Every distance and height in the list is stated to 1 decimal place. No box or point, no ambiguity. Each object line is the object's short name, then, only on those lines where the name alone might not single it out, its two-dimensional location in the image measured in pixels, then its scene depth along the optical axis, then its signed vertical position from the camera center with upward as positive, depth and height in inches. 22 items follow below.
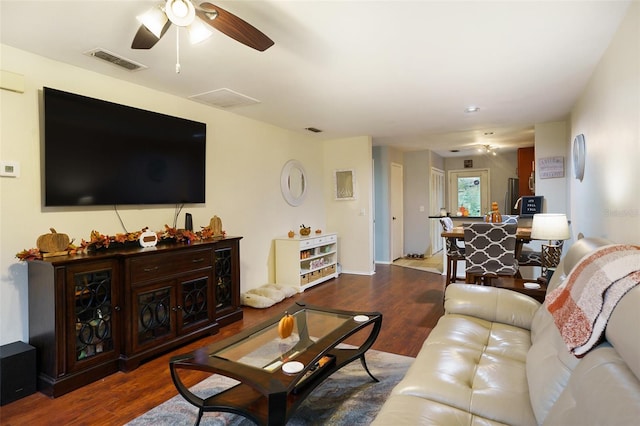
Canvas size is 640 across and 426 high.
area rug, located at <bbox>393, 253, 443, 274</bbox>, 249.6 -43.9
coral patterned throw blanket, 46.3 -12.7
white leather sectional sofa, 37.3 -28.7
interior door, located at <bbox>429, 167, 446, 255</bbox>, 319.0 +4.4
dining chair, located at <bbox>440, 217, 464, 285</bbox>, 169.2 -22.8
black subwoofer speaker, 86.2 -40.6
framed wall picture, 240.1 +15.9
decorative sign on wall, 201.8 +22.2
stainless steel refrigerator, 324.5 +10.3
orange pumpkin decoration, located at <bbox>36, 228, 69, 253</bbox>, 95.8 -9.2
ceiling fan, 67.5 +37.9
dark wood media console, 91.1 -29.4
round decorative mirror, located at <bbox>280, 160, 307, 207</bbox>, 210.2 +15.5
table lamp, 117.4 -8.7
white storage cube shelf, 195.8 -30.8
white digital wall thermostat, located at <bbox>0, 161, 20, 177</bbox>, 95.3 +11.2
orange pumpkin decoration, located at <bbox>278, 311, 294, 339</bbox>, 84.0 -28.6
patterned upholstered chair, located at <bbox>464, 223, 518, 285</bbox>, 141.6 -17.7
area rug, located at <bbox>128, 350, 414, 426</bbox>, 77.5 -46.1
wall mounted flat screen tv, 103.7 +18.5
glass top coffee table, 62.9 -30.9
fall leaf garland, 94.1 -10.2
